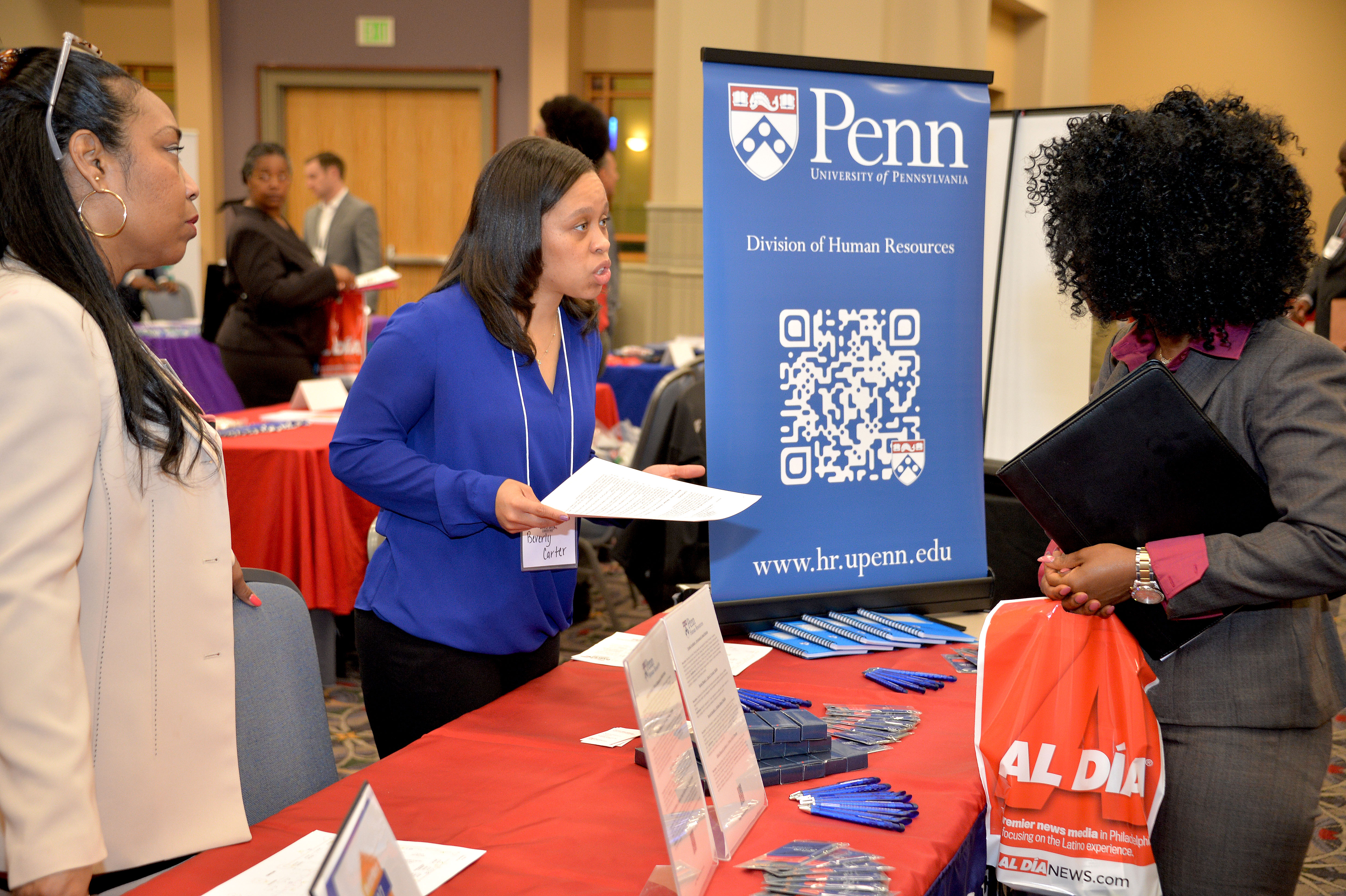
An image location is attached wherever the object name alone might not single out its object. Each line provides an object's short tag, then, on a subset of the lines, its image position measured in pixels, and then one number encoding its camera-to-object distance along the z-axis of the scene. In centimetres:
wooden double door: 1055
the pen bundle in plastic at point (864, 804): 123
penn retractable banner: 194
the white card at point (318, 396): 417
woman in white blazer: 95
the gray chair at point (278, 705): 145
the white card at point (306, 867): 106
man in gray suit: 623
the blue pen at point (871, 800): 127
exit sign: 1025
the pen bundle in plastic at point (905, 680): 168
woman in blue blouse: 166
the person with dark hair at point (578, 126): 379
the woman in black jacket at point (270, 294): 427
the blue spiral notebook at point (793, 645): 183
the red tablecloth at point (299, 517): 348
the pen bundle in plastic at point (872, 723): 146
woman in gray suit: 136
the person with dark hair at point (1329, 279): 510
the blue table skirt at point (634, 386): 565
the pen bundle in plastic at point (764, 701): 151
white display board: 299
